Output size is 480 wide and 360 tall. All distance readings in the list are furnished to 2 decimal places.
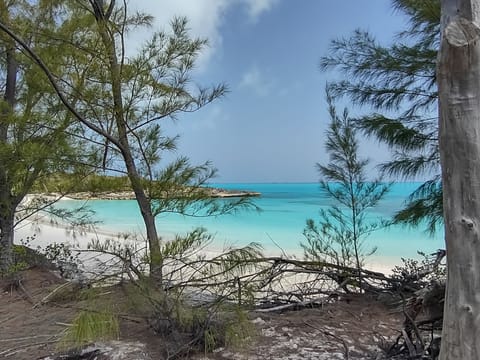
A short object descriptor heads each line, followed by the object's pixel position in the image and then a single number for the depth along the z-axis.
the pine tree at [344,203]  3.54
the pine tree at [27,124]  3.96
